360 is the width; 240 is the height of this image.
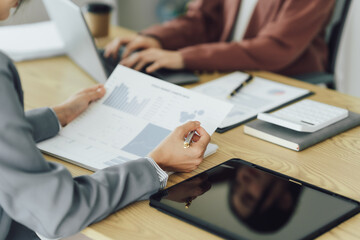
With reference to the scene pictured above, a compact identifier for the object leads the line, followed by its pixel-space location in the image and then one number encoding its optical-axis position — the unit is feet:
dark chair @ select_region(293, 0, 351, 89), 5.60
